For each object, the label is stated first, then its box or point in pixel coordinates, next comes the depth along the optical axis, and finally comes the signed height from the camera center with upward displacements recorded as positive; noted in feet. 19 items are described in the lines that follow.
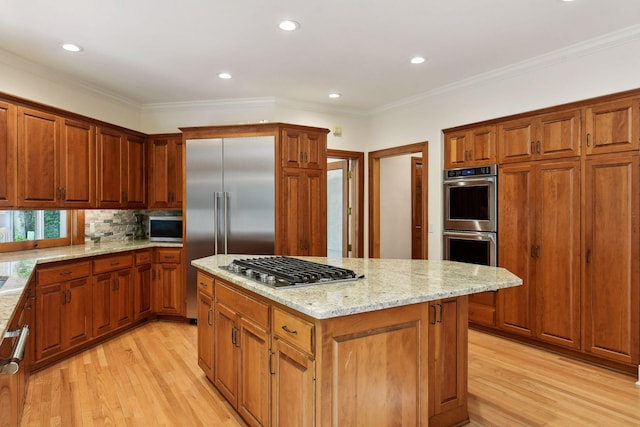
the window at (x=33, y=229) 11.78 -0.50
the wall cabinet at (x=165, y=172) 15.90 +1.69
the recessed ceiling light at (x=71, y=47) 10.75 +4.64
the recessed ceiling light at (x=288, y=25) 9.55 +4.66
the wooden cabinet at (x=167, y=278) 15.06 -2.51
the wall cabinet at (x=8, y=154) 10.46 +1.63
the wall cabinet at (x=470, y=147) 13.29 +2.31
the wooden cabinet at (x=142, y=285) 14.27 -2.69
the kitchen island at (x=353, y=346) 5.46 -2.17
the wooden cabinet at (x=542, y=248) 11.25 -1.14
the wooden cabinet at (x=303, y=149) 14.23 +2.38
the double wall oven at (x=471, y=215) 13.21 -0.12
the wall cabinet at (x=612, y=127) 10.00 +2.24
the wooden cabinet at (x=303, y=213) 14.17 -0.02
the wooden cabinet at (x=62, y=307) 10.51 -2.70
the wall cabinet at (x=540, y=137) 11.18 +2.28
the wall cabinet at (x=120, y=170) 13.76 +1.64
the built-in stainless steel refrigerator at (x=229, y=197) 14.08 +0.56
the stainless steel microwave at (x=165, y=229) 15.78 -0.65
